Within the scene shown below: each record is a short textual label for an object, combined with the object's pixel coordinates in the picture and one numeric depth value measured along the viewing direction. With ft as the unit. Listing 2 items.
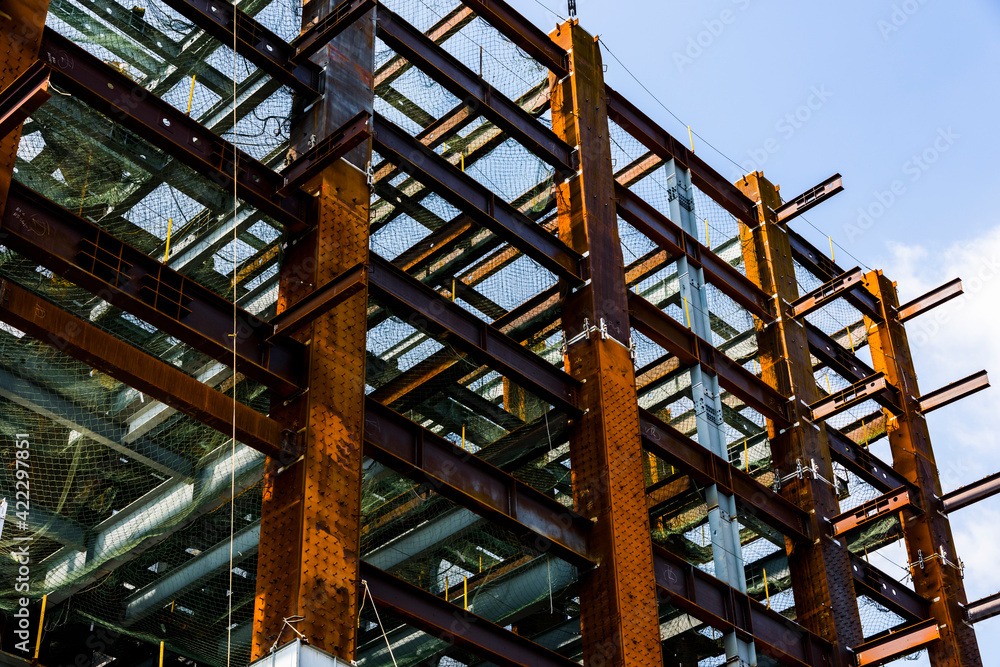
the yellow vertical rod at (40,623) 62.59
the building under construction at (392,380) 57.47
